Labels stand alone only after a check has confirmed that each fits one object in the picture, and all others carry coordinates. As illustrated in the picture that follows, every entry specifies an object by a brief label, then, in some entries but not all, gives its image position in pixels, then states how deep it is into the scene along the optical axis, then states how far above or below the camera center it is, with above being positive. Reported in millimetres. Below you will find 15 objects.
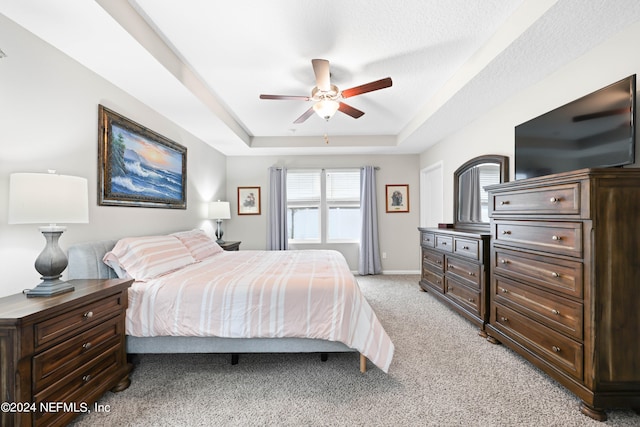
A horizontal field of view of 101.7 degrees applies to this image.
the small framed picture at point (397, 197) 5242 +313
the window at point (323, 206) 5312 +139
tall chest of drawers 1495 -439
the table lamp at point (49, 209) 1340 +26
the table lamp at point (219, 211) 4164 +33
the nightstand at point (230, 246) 4051 -526
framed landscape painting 2307 +498
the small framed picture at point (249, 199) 5246 +282
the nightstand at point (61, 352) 1195 -745
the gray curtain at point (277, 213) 5082 -2
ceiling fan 2207 +1119
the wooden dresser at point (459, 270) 2572 -680
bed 1853 -712
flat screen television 1646 +582
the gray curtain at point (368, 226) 5094 -261
